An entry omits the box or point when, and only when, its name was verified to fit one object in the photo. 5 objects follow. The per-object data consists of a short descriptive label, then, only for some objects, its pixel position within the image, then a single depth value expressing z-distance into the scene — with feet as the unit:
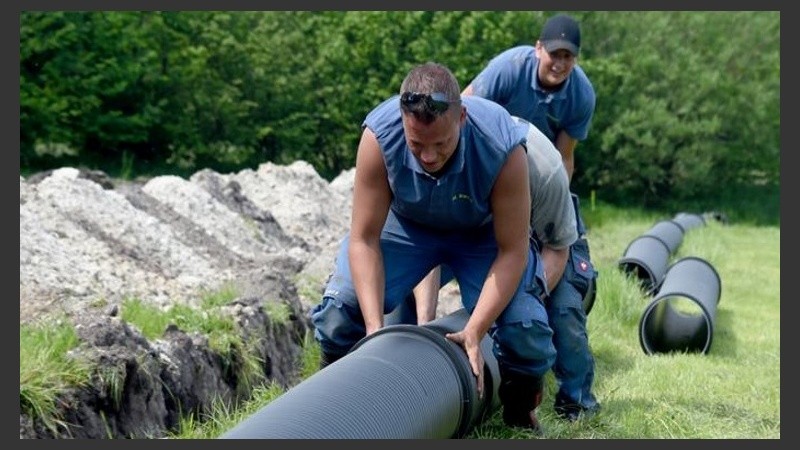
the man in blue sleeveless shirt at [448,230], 15.84
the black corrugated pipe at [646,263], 36.35
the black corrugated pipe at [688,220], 57.88
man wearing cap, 22.31
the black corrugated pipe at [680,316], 28.84
